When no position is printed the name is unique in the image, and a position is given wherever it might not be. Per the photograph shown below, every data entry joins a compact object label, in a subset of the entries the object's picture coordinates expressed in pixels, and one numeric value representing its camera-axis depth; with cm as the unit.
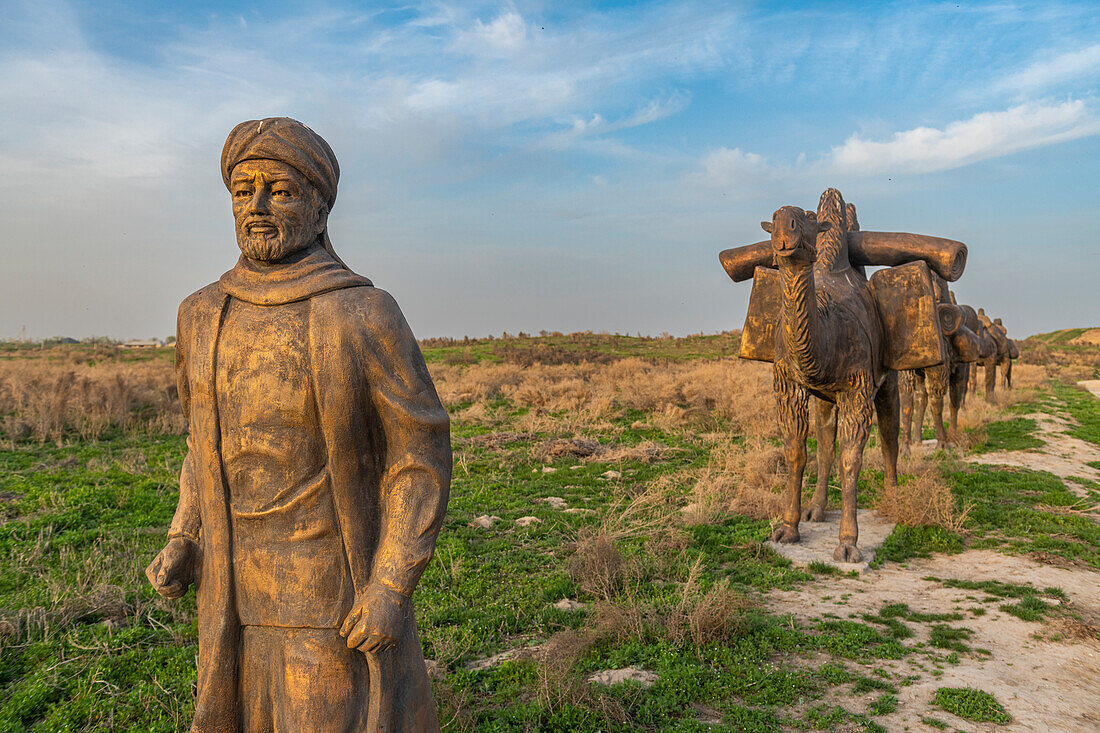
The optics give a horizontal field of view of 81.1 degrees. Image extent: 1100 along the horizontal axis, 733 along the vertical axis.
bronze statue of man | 188
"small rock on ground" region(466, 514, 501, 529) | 689
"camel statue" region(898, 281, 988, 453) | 1046
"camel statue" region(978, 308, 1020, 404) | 1664
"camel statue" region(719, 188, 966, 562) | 558
